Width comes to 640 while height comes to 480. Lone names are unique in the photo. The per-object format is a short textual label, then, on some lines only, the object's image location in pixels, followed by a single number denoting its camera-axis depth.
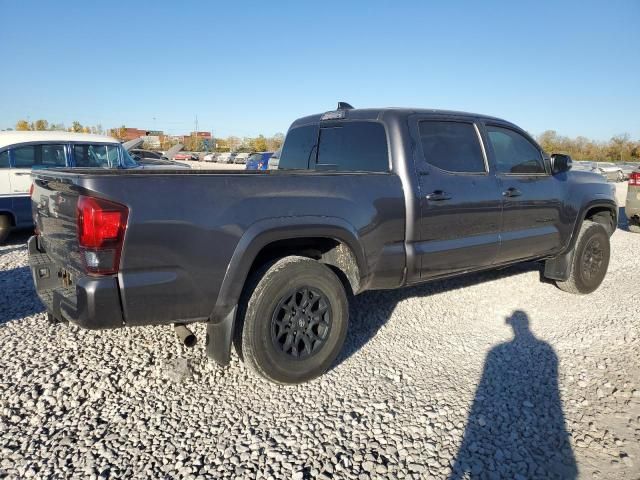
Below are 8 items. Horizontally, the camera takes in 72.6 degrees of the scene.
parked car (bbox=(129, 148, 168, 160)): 23.96
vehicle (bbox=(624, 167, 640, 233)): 9.40
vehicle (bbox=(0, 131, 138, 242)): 7.10
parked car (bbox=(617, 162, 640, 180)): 32.76
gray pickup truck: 2.35
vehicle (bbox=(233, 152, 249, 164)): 51.48
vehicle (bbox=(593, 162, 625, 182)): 30.62
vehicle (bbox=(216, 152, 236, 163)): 54.33
